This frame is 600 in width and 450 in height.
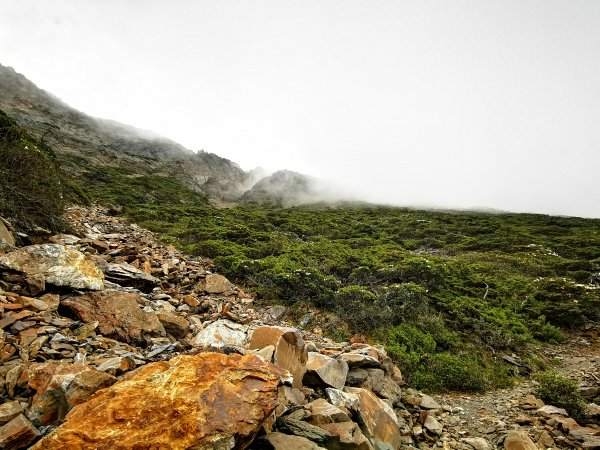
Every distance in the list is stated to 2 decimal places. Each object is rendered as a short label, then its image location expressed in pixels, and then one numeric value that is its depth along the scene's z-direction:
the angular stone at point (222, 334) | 5.70
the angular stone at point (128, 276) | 6.57
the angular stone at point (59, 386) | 2.94
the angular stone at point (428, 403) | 6.14
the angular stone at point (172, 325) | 5.48
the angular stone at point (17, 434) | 2.52
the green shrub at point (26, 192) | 7.23
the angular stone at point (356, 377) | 5.64
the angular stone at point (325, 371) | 4.99
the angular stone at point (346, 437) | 3.60
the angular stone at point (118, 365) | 3.50
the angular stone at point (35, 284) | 4.70
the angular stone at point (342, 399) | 4.49
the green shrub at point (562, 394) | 5.96
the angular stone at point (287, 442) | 3.07
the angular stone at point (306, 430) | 3.46
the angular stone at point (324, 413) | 3.86
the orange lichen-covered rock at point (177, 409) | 2.50
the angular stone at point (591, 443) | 4.90
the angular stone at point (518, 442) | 4.86
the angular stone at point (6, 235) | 5.64
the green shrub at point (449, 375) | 7.12
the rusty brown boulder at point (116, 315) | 4.67
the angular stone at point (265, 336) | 4.98
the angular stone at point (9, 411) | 2.71
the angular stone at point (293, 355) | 4.68
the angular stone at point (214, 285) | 8.33
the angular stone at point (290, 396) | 3.96
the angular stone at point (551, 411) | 5.85
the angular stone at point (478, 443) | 5.14
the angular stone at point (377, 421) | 4.44
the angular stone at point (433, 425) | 5.52
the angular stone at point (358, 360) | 5.87
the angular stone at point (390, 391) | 5.80
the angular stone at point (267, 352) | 4.54
